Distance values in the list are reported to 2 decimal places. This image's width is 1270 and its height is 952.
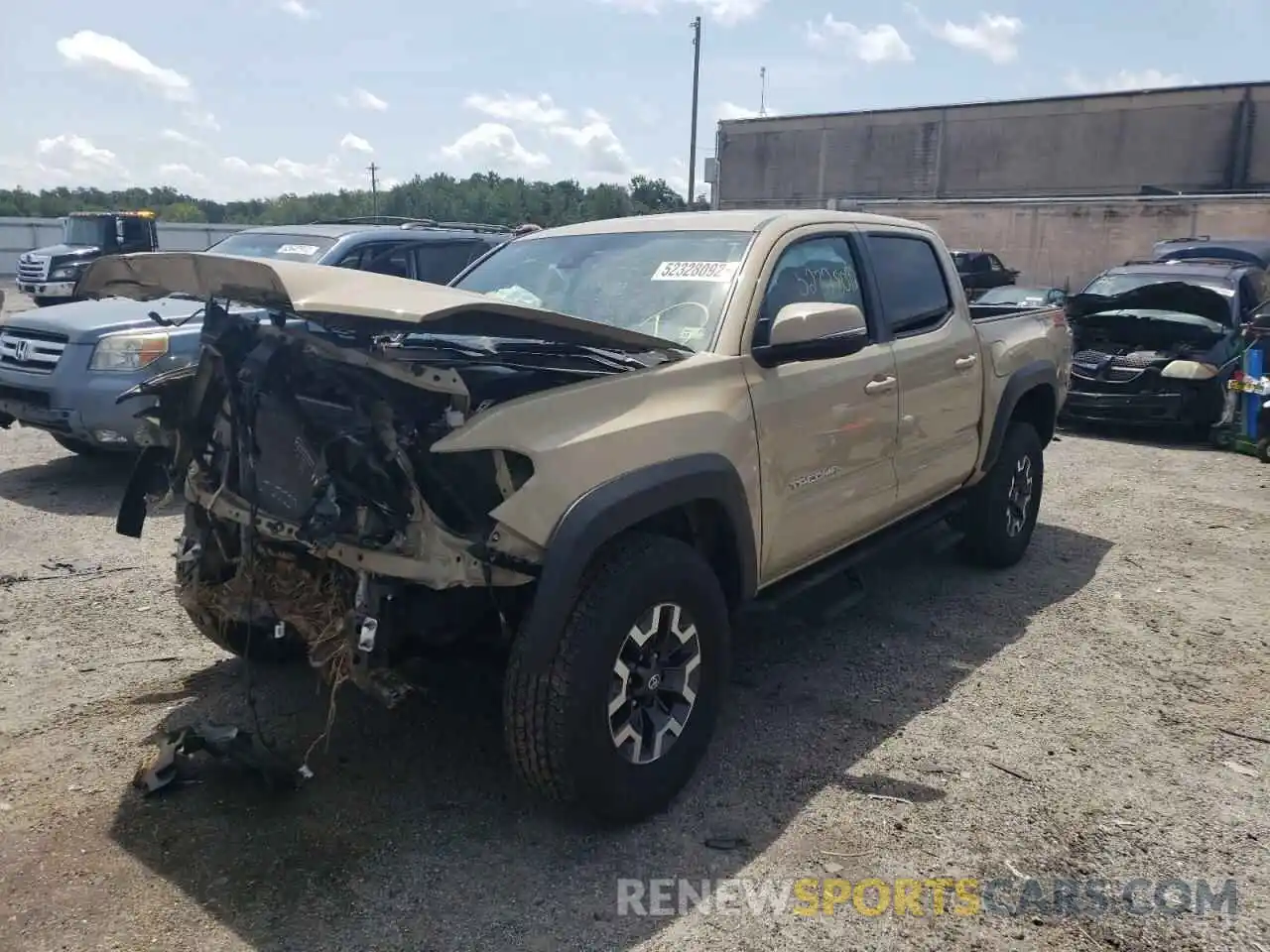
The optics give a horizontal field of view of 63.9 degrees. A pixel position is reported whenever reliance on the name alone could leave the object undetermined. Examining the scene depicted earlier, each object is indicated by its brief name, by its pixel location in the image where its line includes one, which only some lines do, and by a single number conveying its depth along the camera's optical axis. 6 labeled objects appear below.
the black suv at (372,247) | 8.22
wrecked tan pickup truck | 2.83
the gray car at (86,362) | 6.61
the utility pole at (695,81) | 32.56
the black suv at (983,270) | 18.64
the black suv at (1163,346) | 9.80
